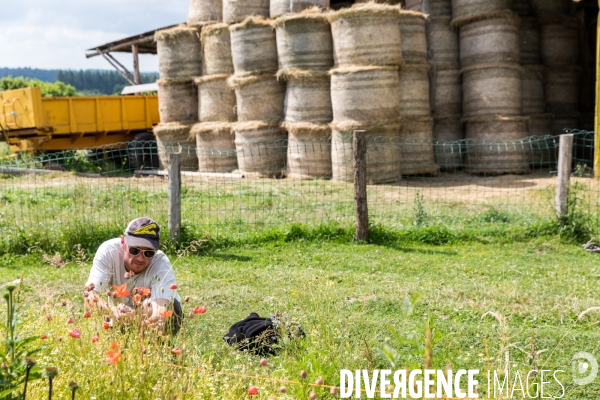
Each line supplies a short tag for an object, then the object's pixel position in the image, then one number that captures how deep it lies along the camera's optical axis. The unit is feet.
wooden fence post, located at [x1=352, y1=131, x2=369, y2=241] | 29.89
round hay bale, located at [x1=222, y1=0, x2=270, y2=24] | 53.06
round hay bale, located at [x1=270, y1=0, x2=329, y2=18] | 50.14
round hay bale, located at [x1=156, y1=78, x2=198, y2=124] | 58.44
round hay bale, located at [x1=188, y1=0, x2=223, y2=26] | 57.52
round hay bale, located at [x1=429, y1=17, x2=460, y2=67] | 53.21
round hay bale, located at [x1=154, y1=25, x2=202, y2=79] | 57.16
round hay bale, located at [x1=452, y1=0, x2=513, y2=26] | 51.08
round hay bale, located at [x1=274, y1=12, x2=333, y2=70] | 48.47
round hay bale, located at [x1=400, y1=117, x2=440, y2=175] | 48.77
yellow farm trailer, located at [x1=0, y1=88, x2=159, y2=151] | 58.18
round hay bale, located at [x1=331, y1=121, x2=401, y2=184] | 46.16
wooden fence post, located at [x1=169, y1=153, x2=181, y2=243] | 28.50
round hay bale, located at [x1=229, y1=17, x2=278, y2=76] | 51.31
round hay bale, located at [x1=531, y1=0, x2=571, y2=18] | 55.83
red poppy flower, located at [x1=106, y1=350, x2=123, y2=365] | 8.54
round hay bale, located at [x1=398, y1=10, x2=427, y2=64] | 49.57
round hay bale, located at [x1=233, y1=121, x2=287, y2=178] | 51.49
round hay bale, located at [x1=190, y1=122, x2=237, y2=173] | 54.75
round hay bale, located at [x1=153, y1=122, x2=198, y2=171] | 57.98
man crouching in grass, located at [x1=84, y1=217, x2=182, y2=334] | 14.74
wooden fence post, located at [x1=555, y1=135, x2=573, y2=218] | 30.09
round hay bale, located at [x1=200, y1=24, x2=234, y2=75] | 54.44
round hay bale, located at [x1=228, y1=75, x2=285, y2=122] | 51.78
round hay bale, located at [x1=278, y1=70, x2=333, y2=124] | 48.91
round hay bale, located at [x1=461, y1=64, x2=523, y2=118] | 51.26
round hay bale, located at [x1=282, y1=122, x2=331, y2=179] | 48.67
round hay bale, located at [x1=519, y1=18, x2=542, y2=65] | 55.21
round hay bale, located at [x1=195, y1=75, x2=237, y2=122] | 55.05
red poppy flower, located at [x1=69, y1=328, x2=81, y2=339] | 9.41
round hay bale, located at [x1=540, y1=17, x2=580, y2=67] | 55.62
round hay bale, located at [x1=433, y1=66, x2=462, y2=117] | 53.52
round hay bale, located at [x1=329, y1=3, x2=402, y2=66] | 46.50
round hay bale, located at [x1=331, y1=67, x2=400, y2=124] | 46.50
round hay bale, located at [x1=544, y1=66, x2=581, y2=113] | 56.59
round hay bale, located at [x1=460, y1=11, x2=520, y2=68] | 51.24
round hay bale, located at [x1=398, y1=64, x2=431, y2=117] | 49.26
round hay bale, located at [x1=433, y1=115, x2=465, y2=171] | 53.47
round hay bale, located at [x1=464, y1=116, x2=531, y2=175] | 51.13
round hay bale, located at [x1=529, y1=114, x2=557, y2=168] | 54.75
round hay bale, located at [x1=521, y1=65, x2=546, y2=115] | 55.42
